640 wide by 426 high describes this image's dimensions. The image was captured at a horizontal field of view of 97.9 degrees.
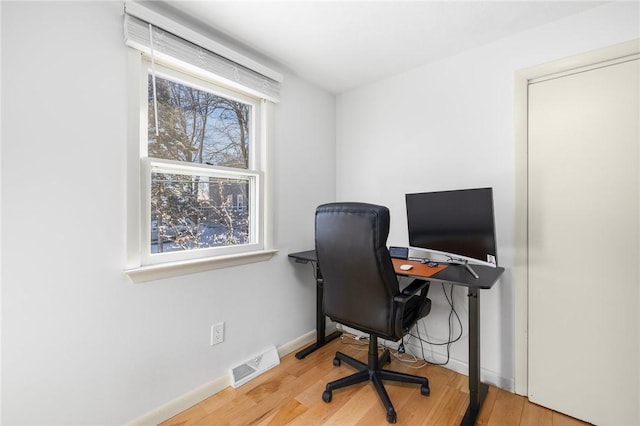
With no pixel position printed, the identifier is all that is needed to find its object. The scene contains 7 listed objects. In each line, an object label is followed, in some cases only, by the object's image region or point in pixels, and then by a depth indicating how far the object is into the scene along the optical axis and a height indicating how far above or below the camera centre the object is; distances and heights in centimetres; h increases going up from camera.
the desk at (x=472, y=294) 155 -49
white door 151 -20
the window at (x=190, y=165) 152 +29
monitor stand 168 -38
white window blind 147 +93
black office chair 152 -44
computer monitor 165 -9
